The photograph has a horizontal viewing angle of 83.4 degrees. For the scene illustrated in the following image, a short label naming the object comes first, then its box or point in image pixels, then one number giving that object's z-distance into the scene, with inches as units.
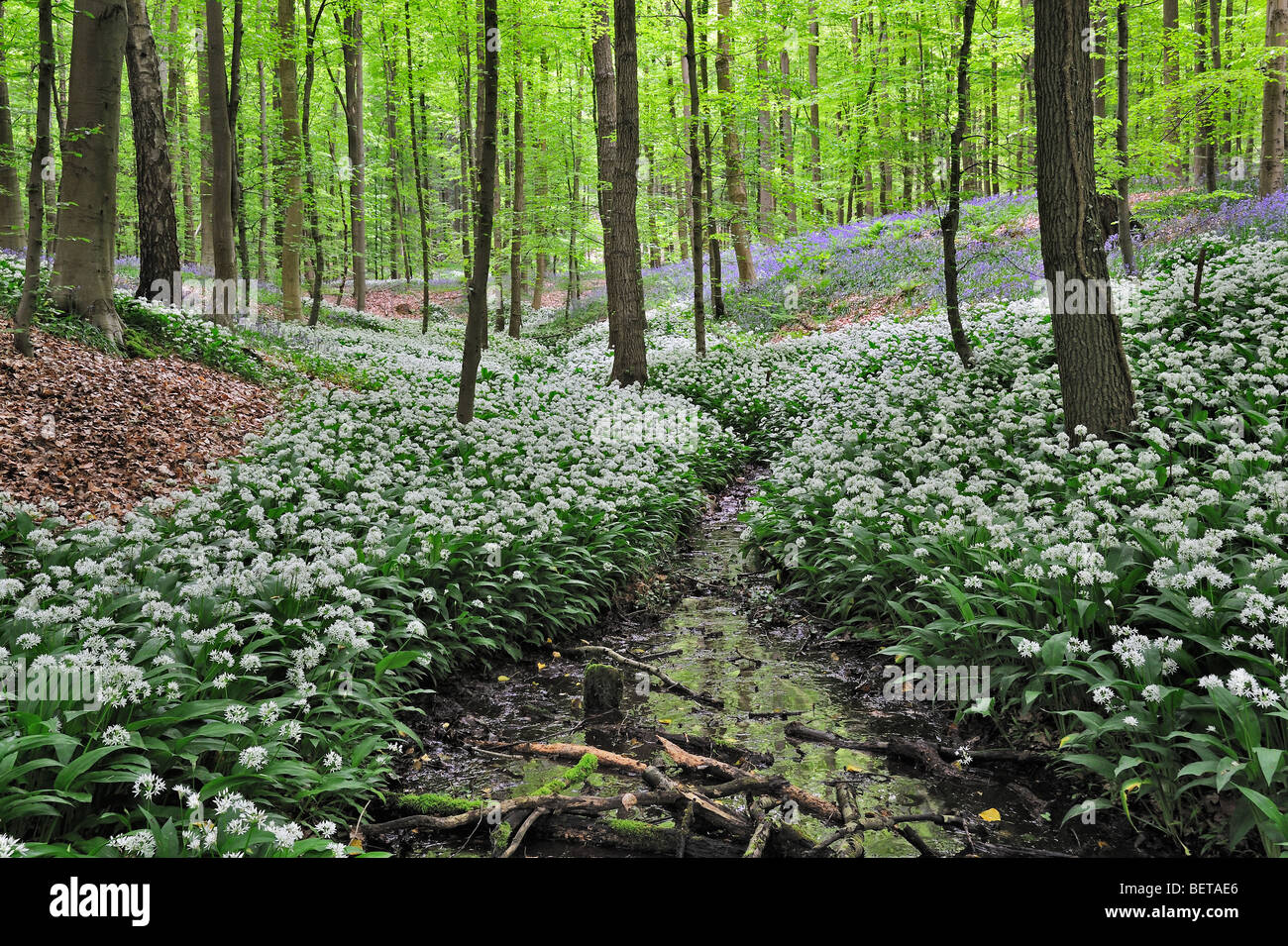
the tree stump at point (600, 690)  200.1
